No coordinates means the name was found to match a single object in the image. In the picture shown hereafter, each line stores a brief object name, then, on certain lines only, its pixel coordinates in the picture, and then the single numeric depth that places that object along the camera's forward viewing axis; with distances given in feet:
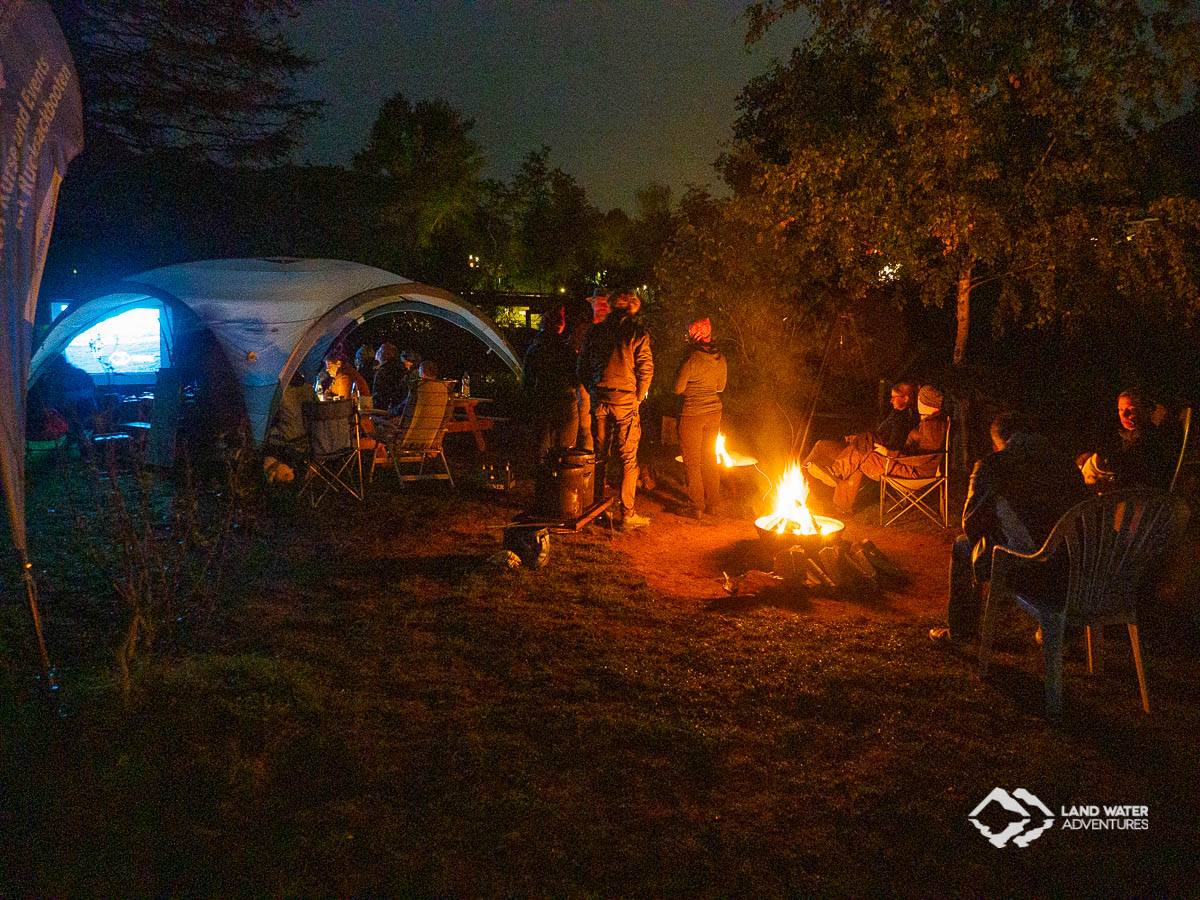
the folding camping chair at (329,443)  25.58
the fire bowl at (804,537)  18.45
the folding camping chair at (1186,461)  17.43
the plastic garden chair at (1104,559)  11.87
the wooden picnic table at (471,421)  32.99
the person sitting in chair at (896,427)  24.62
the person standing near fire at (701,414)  23.98
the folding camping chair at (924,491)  23.49
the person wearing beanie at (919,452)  23.39
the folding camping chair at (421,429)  26.17
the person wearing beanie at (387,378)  34.12
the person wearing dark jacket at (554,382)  22.43
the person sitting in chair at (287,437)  28.37
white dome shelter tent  29.48
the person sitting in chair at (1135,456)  17.74
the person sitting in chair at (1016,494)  12.66
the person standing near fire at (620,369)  22.43
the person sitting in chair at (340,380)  30.78
